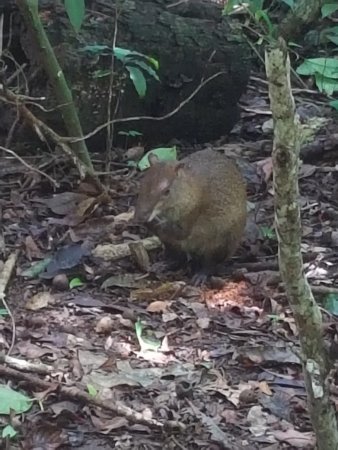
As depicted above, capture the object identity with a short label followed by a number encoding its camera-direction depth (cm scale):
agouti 559
